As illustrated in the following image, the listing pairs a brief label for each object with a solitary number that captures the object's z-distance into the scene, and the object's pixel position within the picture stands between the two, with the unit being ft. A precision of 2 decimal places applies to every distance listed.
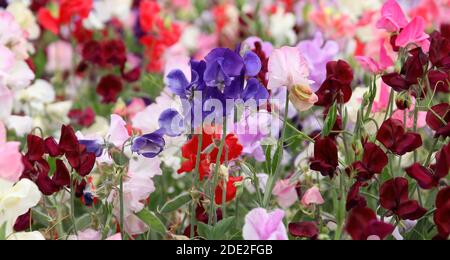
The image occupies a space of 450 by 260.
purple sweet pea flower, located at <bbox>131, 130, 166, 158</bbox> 4.40
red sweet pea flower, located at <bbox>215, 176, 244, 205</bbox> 4.54
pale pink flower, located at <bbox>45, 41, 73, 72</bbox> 8.24
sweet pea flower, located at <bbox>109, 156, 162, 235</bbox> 4.56
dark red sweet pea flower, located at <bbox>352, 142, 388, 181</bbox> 4.21
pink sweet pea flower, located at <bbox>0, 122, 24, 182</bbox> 4.22
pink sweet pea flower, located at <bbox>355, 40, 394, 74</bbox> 4.71
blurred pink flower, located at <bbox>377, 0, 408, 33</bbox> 4.58
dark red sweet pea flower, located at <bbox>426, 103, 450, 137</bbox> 4.28
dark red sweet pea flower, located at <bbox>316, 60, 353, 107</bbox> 4.61
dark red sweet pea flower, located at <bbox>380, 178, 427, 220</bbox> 4.11
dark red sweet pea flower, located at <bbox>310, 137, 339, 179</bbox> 4.22
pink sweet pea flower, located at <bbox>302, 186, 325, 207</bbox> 4.52
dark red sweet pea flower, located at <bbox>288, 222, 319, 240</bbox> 4.14
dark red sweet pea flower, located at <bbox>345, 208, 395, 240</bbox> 3.77
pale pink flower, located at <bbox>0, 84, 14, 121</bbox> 4.70
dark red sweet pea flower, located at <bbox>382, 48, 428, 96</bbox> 4.42
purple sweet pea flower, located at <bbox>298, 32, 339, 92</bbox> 5.04
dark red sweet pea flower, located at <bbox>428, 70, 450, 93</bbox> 4.56
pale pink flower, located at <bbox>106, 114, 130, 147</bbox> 4.51
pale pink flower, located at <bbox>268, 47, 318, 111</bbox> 4.37
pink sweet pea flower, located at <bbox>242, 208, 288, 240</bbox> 3.99
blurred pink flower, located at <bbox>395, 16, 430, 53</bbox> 4.49
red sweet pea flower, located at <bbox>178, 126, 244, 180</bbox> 4.69
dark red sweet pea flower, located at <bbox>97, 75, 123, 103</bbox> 6.51
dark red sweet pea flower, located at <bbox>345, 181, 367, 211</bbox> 4.19
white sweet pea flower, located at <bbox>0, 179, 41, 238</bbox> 4.12
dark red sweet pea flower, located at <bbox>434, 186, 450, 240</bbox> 3.98
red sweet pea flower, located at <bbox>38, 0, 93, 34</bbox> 7.00
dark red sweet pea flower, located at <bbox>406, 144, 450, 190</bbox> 4.08
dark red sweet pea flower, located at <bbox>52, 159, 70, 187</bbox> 4.39
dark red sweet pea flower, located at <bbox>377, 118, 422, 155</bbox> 4.25
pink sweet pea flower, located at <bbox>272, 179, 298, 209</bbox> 4.97
